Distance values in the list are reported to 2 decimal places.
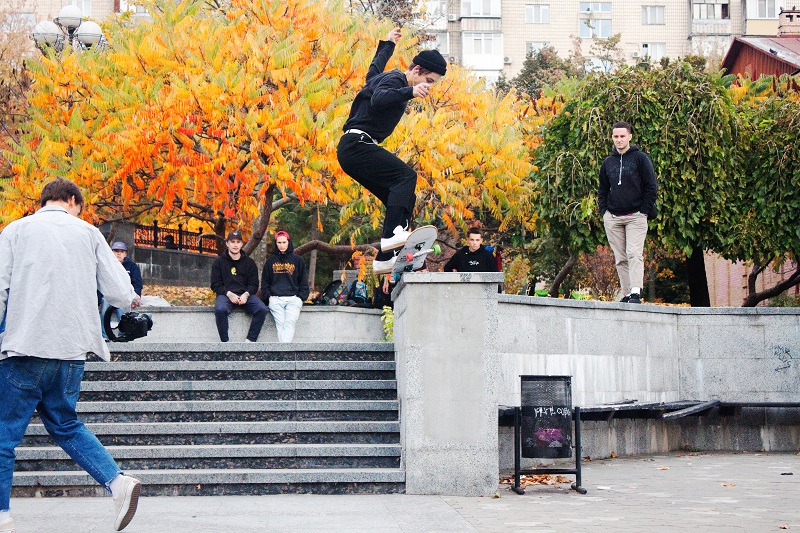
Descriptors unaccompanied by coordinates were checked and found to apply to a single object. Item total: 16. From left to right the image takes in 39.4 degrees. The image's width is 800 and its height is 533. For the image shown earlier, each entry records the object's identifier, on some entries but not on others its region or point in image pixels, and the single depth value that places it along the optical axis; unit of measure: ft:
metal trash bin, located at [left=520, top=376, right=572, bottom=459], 30.66
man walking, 21.59
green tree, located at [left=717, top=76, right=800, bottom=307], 62.49
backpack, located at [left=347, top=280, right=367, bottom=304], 66.85
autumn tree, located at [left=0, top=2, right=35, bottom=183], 75.51
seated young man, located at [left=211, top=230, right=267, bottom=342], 49.83
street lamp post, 63.93
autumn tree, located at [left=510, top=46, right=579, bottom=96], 165.17
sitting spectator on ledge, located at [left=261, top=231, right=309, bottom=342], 50.96
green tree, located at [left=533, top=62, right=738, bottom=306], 61.05
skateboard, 31.58
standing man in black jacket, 42.09
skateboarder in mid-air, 29.86
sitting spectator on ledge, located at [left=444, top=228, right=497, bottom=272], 42.27
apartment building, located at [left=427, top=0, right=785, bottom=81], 218.59
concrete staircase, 29.73
